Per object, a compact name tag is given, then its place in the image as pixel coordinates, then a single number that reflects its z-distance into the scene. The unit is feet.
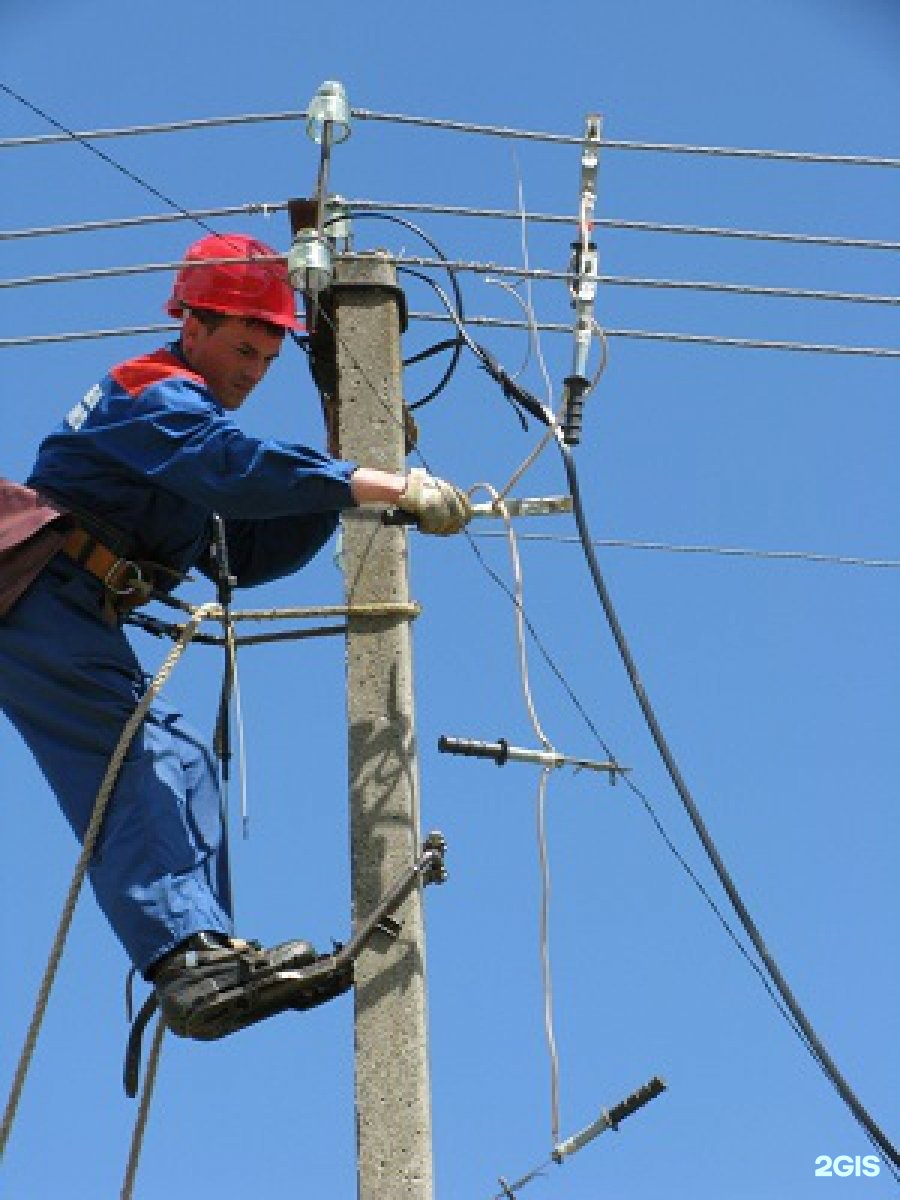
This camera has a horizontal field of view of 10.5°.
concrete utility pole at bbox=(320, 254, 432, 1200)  35.97
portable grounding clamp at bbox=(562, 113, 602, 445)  39.50
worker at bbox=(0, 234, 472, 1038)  35.21
